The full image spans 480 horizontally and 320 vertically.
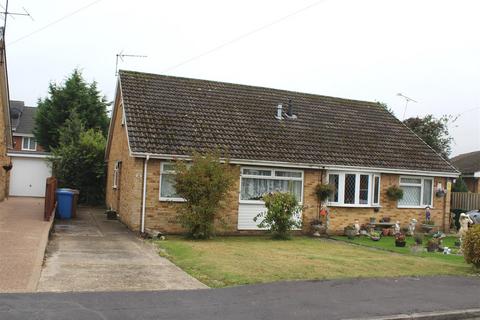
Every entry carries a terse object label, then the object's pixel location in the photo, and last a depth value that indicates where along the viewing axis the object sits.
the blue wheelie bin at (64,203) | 19.94
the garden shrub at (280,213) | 17.33
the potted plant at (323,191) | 19.44
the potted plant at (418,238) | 16.19
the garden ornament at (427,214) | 21.67
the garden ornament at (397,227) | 20.20
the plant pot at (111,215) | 20.80
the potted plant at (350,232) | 19.33
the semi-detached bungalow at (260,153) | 17.61
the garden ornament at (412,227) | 20.75
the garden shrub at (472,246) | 12.13
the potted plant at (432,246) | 16.03
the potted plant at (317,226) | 19.33
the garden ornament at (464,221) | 15.85
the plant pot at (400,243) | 17.00
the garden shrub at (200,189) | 16.06
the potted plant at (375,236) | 18.75
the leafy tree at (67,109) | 36.19
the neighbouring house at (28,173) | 33.00
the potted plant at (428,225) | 21.36
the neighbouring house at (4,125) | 22.63
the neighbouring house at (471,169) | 36.78
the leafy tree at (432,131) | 36.72
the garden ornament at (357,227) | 19.73
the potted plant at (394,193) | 20.84
